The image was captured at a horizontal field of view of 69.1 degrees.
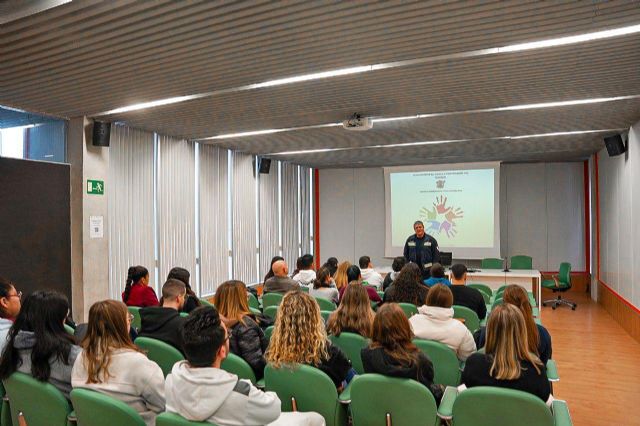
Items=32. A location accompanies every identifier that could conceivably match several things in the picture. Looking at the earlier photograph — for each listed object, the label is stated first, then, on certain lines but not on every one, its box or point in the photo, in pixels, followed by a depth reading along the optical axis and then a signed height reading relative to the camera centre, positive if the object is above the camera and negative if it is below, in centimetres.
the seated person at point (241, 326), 313 -78
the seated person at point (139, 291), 494 -80
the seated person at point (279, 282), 562 -82
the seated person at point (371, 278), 691 -97
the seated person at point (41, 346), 251 -70
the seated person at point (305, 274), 680 -88
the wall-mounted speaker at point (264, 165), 1088 +117
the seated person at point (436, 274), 576 -78
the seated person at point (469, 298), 481 -89
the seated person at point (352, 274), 589 -77
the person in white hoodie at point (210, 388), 188 -71
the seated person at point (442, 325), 340 -84
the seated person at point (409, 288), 486 -80
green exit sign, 652 +43
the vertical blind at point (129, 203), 712 +21
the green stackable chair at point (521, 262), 1103 -121
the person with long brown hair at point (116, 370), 235 -78
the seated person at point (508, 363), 237 -79
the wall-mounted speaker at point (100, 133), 653 +118
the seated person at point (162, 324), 330 -78
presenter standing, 862 -69
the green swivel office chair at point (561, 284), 966 -154
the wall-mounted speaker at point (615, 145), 786 +113
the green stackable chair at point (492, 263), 1082 -120
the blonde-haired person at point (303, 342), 267 -74
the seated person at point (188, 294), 455 -80
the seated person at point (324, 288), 534 -87
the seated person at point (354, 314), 353 -77
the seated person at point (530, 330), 304 -80
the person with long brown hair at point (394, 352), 246 -76
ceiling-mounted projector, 655 +129
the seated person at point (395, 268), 668 -80
